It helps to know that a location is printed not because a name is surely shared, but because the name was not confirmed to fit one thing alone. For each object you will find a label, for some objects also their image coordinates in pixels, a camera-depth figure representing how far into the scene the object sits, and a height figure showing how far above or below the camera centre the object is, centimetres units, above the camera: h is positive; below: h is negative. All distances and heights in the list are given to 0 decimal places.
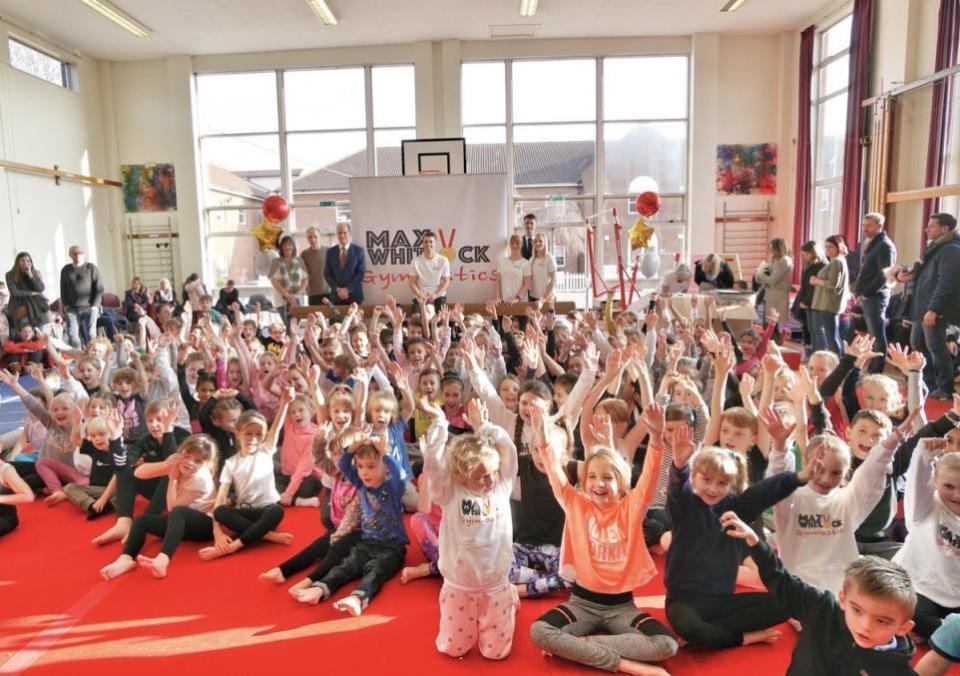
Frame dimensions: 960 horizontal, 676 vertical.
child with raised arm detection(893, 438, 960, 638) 210 -94
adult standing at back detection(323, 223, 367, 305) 725 -10
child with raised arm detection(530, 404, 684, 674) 215 -101
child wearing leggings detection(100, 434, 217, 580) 303 -119
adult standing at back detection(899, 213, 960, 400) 518 -32
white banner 768 +37
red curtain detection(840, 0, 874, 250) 848 +184
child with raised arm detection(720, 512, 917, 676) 147 -87
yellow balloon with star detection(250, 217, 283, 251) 848 +34
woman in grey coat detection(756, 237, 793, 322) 719 -27
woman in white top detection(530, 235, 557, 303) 700 -13
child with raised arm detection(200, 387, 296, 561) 313 -117
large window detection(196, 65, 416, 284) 1170 +220
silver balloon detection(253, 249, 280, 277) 813 +0
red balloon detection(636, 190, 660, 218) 898 +74
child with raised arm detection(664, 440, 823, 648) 219 -104
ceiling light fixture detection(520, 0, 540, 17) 925 +362
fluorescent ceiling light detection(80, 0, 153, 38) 893 +354
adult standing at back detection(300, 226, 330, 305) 737 -7
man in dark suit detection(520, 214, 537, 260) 730 +19
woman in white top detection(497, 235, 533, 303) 718 -19
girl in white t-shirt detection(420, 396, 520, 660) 222 -100
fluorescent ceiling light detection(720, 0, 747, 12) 930 +363
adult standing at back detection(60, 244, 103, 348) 777 -41
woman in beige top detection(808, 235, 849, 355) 612 -41
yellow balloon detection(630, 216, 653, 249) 902 +30
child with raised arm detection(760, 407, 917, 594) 224 -90
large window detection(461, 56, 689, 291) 1134 +229
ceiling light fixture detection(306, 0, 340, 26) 901 +356
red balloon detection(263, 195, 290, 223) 855 +69
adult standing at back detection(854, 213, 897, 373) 584 -20
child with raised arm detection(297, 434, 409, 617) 270 -111
